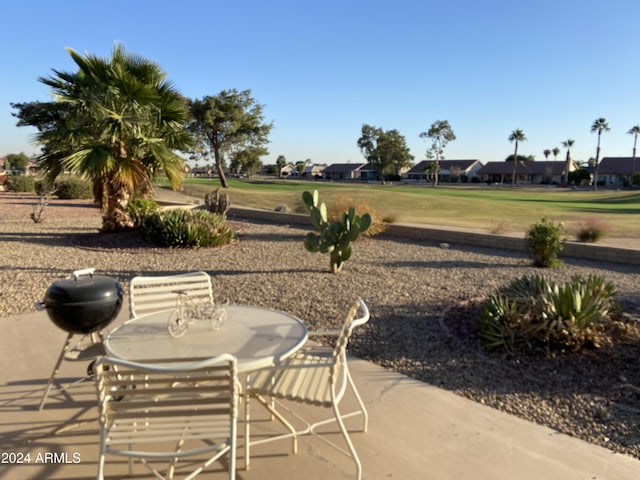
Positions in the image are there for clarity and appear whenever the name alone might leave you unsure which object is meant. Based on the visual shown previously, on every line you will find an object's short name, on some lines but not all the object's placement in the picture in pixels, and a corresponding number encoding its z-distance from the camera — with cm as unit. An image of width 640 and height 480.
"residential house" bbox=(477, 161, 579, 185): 9394
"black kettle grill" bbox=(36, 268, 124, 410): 370
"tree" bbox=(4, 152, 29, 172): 8088
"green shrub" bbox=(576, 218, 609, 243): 1319
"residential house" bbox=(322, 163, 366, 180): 12475
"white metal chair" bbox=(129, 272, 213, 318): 423
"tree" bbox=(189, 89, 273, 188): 5175
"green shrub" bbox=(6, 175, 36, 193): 3622
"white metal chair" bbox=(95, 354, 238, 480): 242
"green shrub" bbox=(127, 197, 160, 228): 1317
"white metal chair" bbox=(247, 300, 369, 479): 296
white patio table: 303
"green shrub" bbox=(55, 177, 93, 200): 2958
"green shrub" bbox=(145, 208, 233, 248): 1193
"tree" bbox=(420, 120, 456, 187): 9281
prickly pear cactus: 887
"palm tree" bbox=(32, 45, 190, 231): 1165
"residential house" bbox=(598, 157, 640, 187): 8600
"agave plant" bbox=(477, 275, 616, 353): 500
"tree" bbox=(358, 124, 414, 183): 8512
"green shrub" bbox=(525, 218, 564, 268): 984
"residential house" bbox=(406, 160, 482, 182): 10219
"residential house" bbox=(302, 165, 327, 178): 12717
